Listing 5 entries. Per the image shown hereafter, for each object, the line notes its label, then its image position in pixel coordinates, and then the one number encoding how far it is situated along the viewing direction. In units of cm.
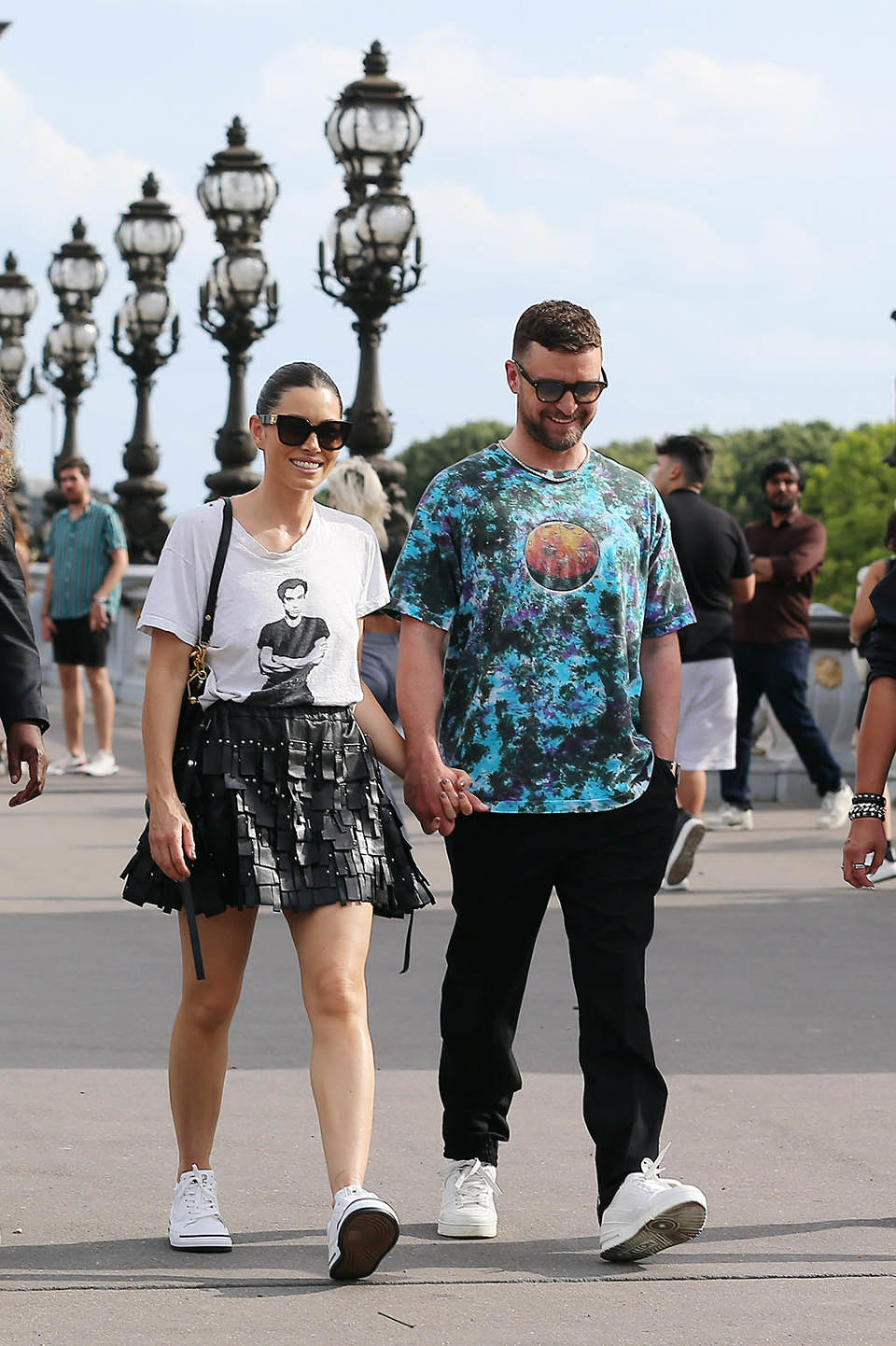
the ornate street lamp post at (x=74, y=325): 3288
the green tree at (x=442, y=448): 12675
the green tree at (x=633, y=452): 13088
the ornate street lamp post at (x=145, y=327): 2727
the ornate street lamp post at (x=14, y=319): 4075
